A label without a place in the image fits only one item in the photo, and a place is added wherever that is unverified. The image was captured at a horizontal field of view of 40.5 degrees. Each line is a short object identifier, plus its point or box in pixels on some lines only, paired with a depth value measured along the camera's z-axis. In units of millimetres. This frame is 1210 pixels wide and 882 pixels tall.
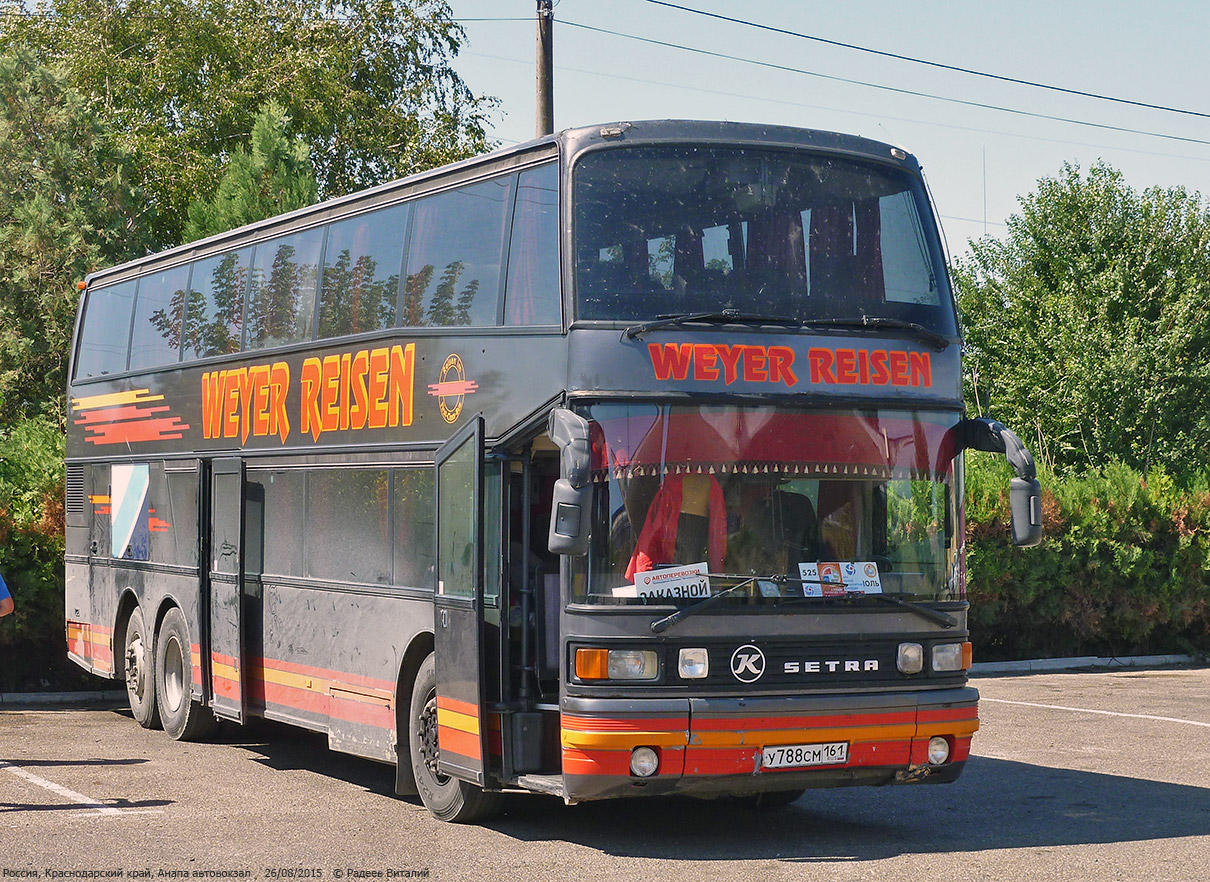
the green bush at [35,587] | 17266
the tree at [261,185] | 27297
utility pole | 19562
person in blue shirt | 10992
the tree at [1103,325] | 29391
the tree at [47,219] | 25812
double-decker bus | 8742
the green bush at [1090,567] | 21422
